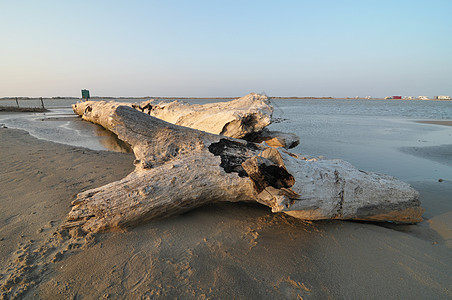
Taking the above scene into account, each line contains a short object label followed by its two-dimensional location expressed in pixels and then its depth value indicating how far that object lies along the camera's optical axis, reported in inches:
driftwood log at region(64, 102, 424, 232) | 94.3
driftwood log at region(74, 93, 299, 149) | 208.2
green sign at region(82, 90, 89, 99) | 1033.0
